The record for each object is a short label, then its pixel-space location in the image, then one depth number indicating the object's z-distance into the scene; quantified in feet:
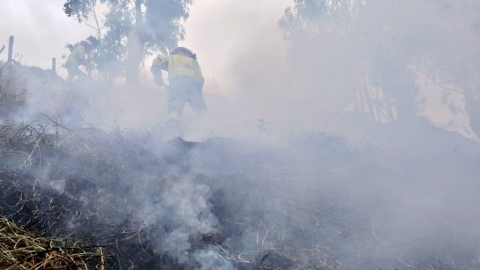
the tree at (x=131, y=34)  40.55
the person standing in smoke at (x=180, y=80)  23.24
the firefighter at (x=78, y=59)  31.51
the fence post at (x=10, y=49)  32.32
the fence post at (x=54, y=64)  39.70
